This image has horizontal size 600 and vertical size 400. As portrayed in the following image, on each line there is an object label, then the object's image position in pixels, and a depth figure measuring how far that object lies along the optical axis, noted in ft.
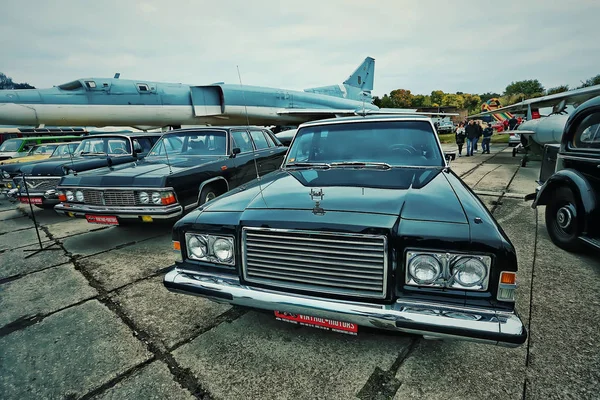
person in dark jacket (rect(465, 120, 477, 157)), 46.44
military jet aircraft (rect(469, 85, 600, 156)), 33.76
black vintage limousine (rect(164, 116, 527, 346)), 5.39
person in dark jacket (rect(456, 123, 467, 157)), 53.31
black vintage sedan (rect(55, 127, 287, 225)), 13.69
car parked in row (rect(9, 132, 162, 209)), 19.99
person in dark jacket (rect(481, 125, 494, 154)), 49.65
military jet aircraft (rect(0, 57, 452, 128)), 39.52
